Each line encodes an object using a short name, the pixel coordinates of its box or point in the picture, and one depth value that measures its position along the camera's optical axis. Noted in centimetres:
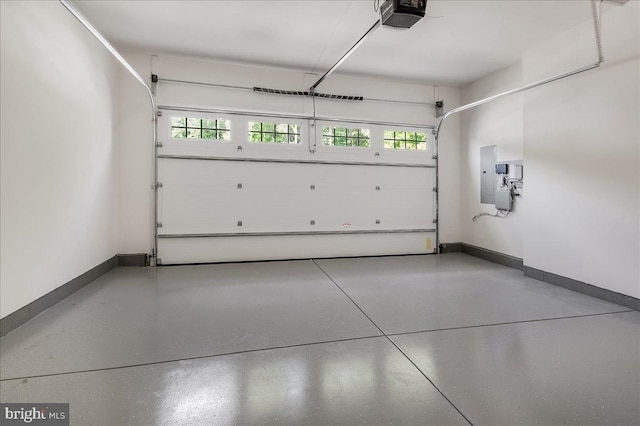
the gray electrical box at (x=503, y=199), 454
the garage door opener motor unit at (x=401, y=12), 251
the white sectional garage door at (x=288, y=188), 464
